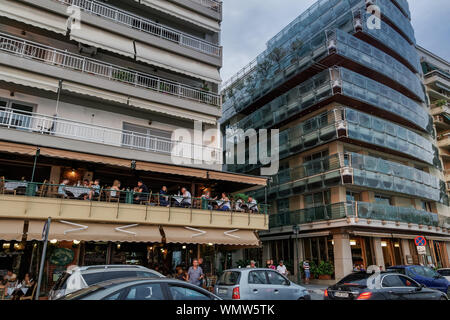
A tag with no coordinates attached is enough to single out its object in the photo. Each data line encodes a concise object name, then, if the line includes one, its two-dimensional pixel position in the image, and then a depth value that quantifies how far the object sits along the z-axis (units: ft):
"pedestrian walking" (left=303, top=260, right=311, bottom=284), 78.23
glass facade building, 79.92
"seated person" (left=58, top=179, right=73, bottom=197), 45.16
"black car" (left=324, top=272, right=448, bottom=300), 29.73
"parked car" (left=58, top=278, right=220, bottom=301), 16.93
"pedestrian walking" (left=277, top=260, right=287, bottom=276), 51.98
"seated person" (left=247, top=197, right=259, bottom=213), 60.13
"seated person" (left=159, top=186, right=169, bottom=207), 51.84
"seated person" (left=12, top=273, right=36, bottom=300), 35.19
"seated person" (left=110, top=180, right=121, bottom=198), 49.04
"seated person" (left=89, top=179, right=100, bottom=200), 46.83
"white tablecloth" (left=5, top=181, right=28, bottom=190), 43.16
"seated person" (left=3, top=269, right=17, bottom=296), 36.19
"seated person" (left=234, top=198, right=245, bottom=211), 58.13
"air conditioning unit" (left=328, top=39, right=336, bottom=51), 83.65
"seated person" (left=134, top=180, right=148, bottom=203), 50.20
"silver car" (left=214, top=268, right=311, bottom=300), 31.81
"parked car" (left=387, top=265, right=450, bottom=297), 44.73
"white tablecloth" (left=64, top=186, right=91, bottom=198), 45.98
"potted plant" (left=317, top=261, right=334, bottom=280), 76.84
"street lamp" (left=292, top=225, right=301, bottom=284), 75.79
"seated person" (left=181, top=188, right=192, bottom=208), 53.52
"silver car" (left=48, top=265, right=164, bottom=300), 24.10
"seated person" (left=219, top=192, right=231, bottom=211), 56.59
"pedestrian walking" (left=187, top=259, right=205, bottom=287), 39.78
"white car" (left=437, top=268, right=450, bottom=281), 61.96
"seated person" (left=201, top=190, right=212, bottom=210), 55.39
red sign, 57.62
